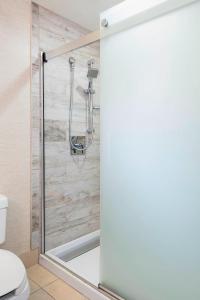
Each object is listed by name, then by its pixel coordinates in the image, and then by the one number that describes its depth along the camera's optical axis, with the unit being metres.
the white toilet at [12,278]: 1.06
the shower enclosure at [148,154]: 1.08
